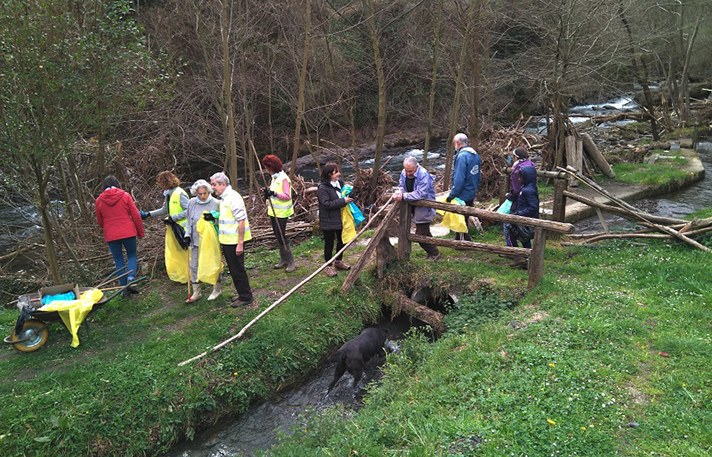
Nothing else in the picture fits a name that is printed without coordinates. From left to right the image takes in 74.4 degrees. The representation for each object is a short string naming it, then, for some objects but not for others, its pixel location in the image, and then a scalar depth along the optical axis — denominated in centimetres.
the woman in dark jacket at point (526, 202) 720
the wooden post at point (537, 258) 652
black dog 582
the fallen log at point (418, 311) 700
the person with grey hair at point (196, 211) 696
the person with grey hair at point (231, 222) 661
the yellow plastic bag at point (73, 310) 586
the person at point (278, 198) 756
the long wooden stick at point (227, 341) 569
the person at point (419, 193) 766
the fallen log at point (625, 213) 780
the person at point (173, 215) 740
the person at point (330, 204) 759
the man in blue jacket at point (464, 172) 793
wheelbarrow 591
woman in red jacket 724
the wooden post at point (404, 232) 786
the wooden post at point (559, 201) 883
